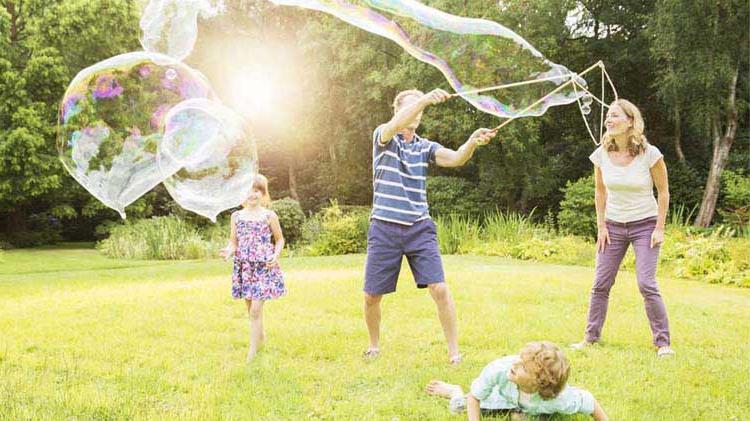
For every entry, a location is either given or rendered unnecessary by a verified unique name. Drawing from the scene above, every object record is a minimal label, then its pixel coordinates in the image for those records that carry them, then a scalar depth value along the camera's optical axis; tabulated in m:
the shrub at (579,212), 14.55
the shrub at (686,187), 17.72
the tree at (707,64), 14.90
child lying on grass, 2.92
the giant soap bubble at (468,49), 4.48
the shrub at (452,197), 17.94
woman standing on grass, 4.43
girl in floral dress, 4.71
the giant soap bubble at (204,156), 6.09
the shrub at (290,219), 15.48
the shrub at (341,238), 13.91
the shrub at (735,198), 13.46
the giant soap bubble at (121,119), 5.83
